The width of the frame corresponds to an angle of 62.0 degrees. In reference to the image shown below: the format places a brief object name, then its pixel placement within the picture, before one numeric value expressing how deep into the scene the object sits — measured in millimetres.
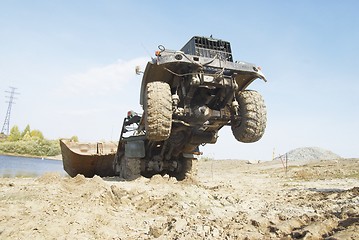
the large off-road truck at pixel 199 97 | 5320
